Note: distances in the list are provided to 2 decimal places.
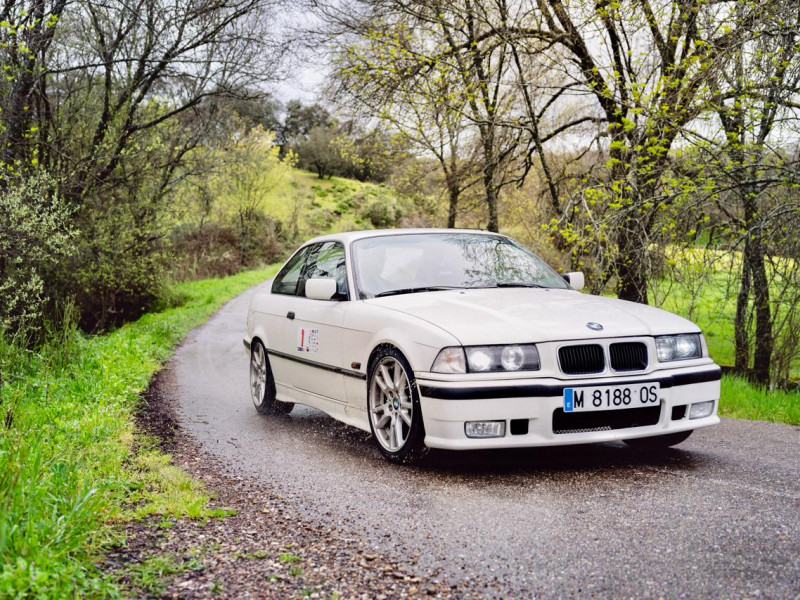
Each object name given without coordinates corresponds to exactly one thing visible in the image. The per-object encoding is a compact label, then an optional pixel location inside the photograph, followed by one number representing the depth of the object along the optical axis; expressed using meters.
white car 4.75
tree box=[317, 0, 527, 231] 12.07
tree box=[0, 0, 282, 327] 14.16
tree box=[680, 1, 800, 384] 8.12
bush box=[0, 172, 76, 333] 10.20
